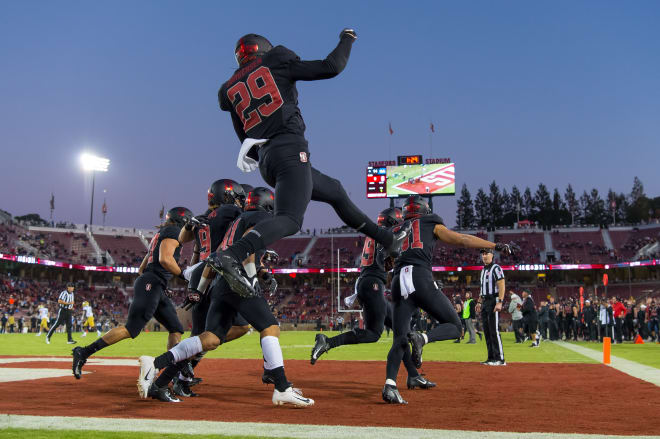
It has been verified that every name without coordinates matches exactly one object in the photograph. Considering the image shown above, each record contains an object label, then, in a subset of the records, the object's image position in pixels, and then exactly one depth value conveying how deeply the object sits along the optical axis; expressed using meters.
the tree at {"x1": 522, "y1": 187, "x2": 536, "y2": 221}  119.25
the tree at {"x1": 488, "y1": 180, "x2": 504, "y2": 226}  117.88
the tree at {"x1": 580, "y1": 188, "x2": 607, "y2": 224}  120.19
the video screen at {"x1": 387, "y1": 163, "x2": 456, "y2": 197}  50.25
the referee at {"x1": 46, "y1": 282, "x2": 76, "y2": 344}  21.36
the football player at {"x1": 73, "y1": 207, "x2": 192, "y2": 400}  7.20
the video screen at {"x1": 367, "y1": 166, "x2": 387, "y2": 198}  51.06
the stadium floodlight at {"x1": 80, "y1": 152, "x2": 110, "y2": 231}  70.06
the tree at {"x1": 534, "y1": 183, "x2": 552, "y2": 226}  119.25
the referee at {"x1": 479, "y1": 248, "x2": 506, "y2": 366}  10.62
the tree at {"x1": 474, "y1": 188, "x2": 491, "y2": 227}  118.75
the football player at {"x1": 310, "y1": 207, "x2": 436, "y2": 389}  8.27
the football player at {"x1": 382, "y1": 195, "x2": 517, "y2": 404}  6.29
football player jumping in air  4.39
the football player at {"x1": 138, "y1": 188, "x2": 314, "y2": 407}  5.09
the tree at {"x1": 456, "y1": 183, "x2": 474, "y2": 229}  118.25
